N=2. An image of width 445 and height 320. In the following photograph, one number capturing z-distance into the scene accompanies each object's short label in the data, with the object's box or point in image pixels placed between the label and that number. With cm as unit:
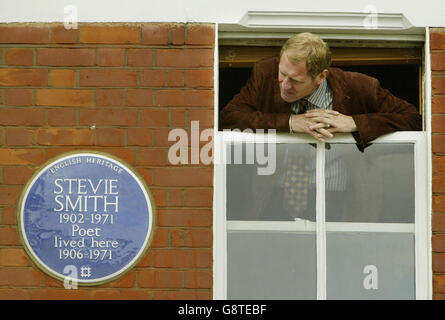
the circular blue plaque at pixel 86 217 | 721
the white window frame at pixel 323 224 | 719
